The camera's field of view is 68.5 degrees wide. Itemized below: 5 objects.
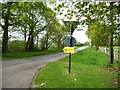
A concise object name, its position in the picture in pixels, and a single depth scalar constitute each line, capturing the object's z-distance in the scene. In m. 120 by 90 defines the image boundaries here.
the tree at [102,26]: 4.65
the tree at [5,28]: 10.56
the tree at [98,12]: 4.49
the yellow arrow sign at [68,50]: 5.41
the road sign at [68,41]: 5.43
